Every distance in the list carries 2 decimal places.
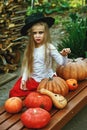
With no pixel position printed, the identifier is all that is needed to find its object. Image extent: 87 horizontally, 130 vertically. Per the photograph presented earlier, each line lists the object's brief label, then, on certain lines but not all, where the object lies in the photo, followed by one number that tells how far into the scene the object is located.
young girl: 3.81
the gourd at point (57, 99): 3.38
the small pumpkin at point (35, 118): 2.99
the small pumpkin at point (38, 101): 3.30
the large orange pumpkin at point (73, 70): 4.10
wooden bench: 3.09
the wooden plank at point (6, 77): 5.21
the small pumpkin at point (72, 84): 3.89
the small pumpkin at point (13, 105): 3.31
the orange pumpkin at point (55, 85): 3.62
